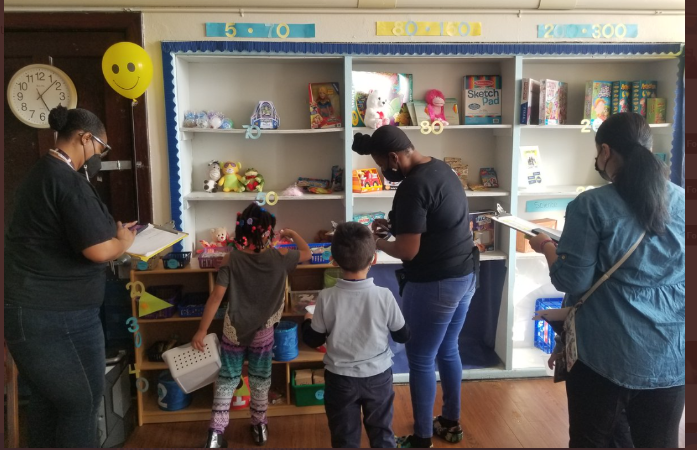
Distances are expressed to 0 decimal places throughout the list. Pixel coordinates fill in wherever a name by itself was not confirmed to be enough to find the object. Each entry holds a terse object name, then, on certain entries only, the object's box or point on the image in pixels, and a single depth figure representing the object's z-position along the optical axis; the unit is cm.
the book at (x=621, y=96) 307
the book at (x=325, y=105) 299
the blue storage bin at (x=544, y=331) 333
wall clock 275
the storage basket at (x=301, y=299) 284
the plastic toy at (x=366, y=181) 308
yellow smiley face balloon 245
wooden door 271
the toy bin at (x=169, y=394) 273
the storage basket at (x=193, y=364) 238
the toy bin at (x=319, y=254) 275
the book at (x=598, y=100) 308
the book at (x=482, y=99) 311
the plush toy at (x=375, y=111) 290
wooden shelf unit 272
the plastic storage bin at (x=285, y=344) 269
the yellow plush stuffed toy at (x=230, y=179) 301
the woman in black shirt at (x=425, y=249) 205
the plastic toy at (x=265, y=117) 293
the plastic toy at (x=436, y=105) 306
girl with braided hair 230
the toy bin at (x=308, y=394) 277
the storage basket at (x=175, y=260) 266
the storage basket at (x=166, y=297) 270
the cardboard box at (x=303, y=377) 277
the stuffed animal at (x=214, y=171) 301
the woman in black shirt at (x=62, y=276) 167
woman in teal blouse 141
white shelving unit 297
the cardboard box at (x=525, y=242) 323
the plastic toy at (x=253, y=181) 304
